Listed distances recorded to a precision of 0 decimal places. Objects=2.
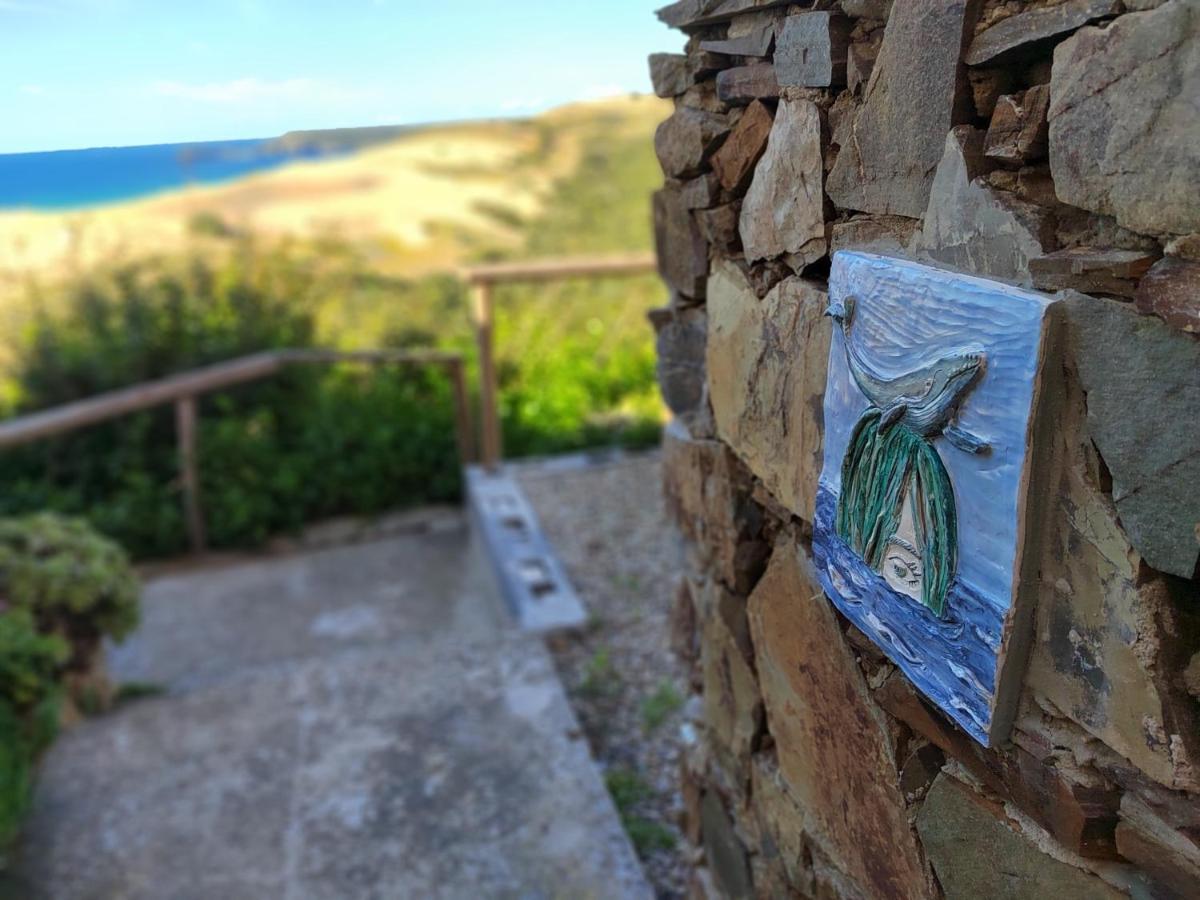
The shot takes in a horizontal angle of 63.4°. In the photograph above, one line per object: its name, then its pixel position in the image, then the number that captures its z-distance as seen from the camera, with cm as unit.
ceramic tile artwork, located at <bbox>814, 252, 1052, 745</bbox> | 75
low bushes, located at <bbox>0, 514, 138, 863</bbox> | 271
